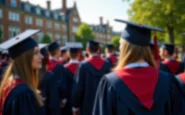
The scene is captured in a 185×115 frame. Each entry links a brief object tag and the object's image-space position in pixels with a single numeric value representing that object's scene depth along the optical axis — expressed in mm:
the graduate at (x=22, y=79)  2031
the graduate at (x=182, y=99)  2144
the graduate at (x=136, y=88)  1919
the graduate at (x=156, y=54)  2651
